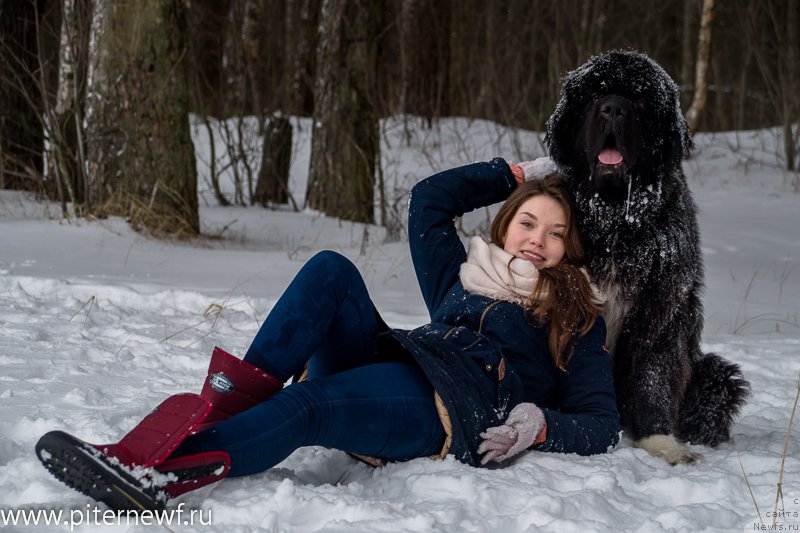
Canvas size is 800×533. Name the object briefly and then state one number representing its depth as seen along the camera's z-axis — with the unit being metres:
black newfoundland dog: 2.71
